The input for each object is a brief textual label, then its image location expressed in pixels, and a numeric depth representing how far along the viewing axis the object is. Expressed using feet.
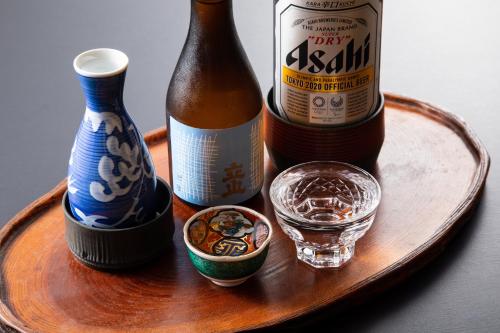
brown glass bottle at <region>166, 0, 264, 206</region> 2.78
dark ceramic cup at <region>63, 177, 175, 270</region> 2.70
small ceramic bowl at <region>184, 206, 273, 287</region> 2.64
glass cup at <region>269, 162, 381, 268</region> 2.70
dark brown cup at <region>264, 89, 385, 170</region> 2.94
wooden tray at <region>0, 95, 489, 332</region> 2.63
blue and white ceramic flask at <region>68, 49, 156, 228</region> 2.62
